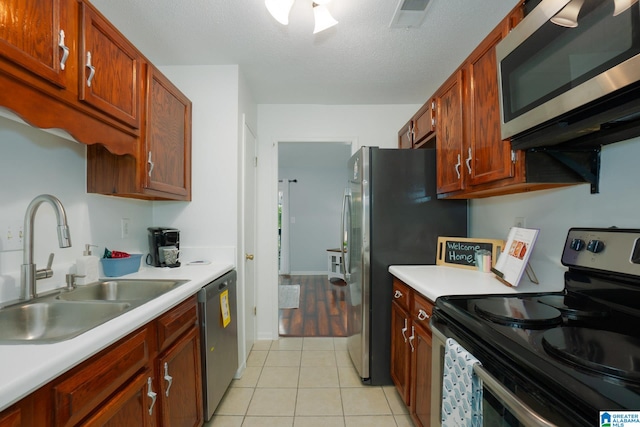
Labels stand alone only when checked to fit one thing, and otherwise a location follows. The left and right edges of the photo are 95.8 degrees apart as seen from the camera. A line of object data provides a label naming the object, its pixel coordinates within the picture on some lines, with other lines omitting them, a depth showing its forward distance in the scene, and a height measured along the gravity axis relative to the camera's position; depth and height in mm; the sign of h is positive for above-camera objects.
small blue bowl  1623 -256
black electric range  582 -328
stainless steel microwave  742 +464
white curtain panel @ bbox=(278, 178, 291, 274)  5930 -81
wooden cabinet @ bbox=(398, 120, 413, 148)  2547 +779
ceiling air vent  1535 +1151
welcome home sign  1745 -201
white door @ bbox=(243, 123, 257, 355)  2404 -99
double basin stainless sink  1062 -365
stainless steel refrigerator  2029 -56
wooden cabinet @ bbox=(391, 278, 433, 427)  1428 -745
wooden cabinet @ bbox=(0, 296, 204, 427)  697 -520
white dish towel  865 -542
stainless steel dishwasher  1586 -708
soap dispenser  1421 -239
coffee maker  1950 -189
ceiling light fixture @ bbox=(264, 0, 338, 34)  1357 +1024
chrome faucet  1137 -68
